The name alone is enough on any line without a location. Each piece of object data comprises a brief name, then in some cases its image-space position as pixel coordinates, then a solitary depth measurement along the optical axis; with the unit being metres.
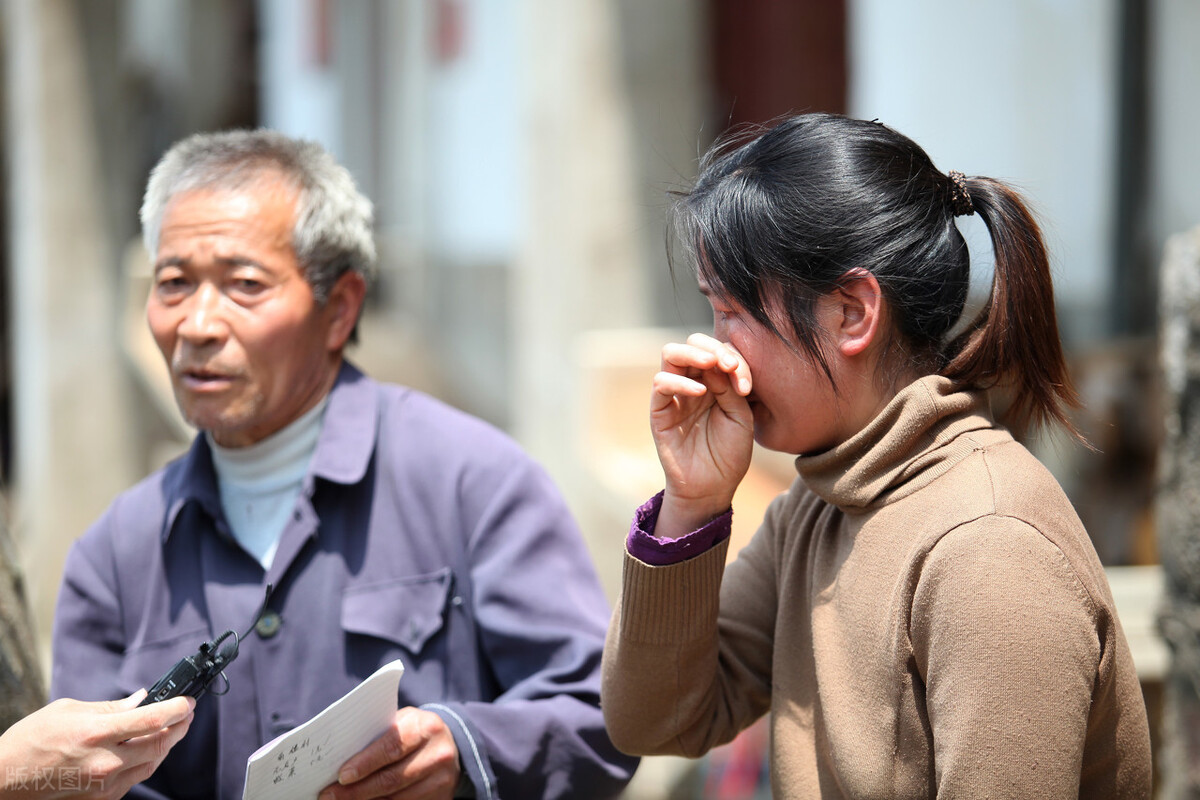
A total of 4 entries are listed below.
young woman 2.76
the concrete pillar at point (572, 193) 12.34
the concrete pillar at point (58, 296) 18.06
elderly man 4.25
